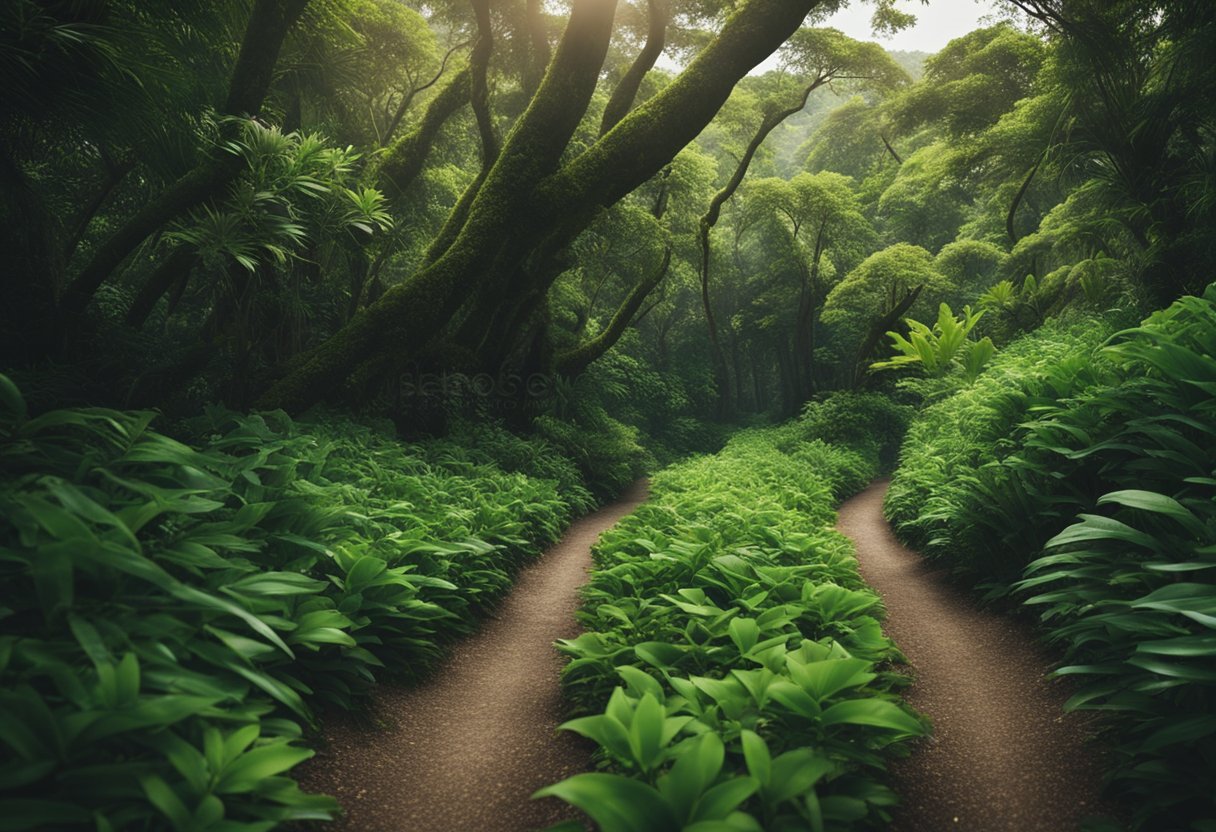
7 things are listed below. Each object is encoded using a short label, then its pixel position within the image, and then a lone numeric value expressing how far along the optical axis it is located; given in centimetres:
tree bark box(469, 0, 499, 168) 748
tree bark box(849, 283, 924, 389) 1548
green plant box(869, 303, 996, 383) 1091
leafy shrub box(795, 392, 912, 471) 1502
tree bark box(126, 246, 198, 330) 630
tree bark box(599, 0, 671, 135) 779
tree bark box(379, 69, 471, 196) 946
